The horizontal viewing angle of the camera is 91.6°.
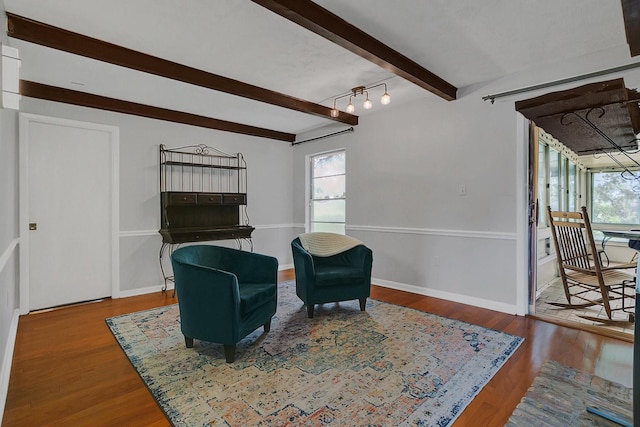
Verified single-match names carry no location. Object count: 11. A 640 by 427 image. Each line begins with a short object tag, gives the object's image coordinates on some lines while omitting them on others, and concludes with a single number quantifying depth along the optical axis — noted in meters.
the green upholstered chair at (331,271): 3.16
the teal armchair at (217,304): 2.25
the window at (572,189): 5.18
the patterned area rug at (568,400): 1.64
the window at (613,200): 5.79
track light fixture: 3.19
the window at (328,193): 5.13
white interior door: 3.45
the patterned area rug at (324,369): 1.74
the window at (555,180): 4.36
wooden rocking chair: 2.89
